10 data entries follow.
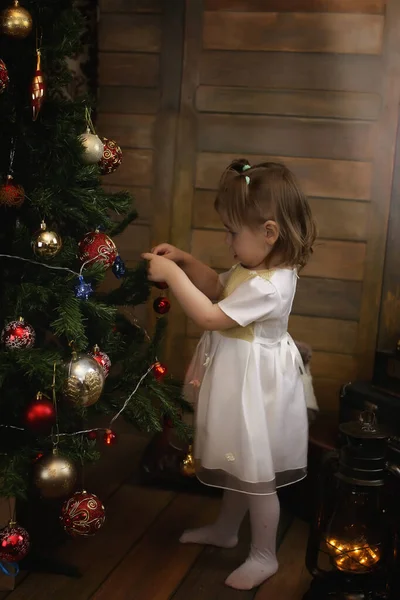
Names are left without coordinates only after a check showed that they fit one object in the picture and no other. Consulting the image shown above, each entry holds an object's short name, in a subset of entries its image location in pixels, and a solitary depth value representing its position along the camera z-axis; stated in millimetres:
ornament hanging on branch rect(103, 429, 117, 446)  1531
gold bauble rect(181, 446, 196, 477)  1862
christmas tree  1387
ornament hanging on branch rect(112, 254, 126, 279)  1625
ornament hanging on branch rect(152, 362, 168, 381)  1644
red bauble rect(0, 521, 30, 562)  1440
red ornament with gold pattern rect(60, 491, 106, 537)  1483
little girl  1647
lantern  1522
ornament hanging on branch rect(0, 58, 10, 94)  1340
